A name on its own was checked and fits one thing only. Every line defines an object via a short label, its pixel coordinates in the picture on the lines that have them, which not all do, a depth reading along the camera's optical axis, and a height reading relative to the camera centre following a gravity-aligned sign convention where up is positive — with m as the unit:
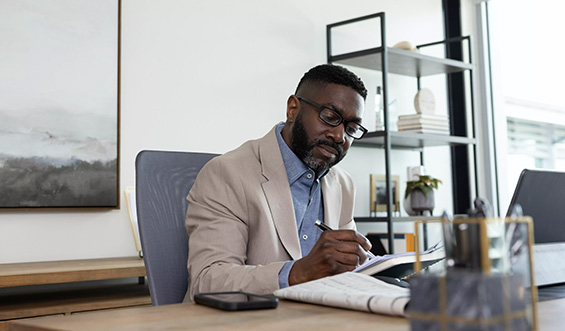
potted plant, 3.26 +0.08
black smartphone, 0.85 -0.13
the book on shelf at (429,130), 3.26 +0.43
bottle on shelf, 3.16 +0.52
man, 1.18 +0.03
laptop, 1.14 -0.02
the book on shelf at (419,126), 3.26 +0.45
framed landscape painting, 2.11 +0.41
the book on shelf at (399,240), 3.08 -0.16
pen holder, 0.44 -0.06
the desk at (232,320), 0.73 -0.14
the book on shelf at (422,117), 3.27 +0.50
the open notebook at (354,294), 0.77 -0.12
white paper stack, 3.26 +0.47
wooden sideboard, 1.74 -0.27
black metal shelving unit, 3.02 +0.79
